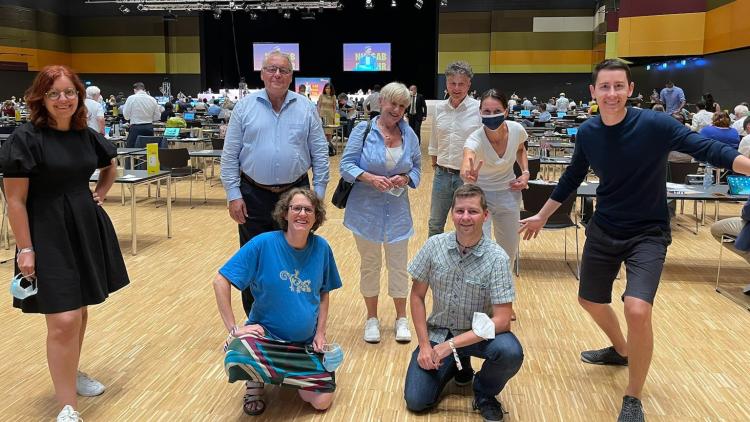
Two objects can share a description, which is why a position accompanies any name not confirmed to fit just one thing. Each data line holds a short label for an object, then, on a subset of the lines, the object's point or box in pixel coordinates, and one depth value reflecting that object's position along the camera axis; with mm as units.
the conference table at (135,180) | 5945
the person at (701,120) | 10375
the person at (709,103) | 11059
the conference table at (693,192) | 5441
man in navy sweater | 2781
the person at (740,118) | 8884
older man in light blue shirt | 3430
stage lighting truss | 21250
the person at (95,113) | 9367
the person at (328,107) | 14141
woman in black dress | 2660
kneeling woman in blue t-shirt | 2926
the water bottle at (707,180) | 6047
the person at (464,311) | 2891
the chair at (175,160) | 8461
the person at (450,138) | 4246
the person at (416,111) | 15567
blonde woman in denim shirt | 3725
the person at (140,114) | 10773
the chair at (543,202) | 5598
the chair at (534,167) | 7512
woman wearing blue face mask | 3762
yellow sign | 6602
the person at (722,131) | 7598
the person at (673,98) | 14500
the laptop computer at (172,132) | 10062
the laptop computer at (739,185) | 5520
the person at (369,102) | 14605
